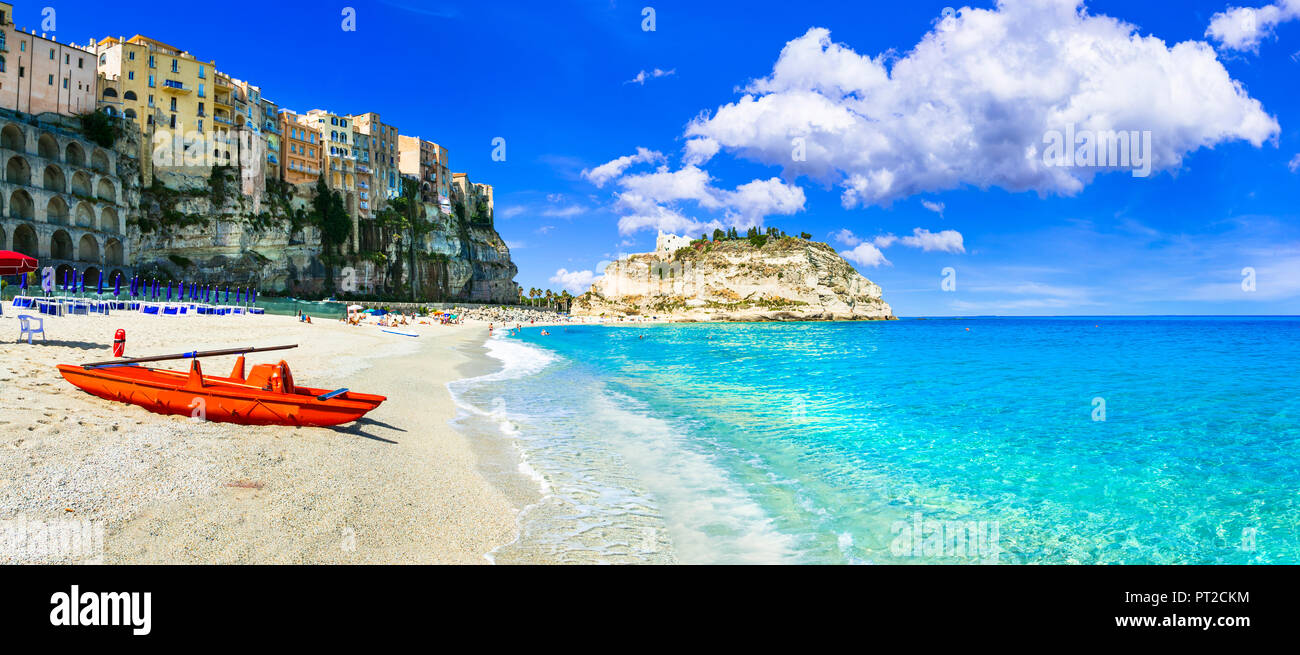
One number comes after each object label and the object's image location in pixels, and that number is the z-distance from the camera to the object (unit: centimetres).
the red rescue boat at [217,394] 1042
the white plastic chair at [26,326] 1477
